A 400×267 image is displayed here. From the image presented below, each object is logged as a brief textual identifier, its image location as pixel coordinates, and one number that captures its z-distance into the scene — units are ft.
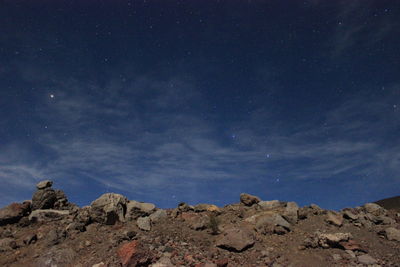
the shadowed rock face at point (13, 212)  51.26
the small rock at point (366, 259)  37.50
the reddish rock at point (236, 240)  39.32
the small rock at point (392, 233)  44.96
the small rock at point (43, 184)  54.54
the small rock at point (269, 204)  51.83
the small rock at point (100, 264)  36.42
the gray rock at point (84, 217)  46.98
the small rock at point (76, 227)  45.49
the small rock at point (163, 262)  35.04
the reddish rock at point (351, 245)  40.09
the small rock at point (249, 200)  54.39
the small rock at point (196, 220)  44.78
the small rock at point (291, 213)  47.15
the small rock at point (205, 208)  51.78
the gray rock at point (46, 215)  50.29
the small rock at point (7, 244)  43.88
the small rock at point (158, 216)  46.91
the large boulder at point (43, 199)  53.29
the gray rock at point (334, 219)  47.55
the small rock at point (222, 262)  35.45
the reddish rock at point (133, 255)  35.47
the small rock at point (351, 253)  38.53
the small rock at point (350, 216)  50.03
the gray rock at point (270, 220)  44.70
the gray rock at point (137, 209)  47.96
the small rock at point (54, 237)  43.19
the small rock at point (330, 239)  40.27
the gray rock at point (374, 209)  55.85
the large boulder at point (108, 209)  46.73
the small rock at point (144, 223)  44.01
